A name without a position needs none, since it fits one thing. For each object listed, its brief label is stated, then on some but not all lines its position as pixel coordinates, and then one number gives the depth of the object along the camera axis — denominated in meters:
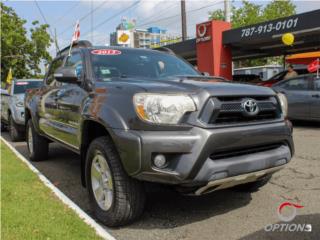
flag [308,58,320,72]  14.02
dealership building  15.51
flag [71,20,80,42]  7.45
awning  22.98
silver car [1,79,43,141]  9.98
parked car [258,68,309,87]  14.38
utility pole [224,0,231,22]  21.05
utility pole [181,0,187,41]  26.19
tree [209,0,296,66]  44.41
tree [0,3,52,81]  35.16
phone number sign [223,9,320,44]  14.76
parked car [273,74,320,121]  10.42
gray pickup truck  3.38
